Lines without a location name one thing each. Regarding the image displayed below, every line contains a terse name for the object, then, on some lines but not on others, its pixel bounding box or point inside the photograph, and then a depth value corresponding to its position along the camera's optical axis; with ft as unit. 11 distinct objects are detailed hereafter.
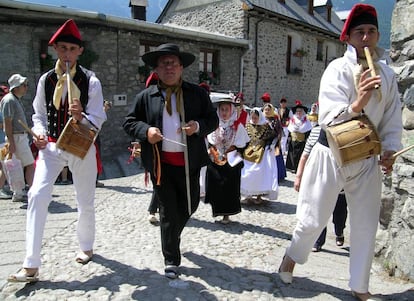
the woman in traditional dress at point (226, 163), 16.02
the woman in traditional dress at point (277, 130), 22.31
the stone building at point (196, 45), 30.53
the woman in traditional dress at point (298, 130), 29.63
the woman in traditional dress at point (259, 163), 19.52
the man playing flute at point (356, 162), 8.42
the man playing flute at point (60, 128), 9.64
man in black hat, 10.12
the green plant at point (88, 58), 32.86
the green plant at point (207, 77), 43.32
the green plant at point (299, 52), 59.93
